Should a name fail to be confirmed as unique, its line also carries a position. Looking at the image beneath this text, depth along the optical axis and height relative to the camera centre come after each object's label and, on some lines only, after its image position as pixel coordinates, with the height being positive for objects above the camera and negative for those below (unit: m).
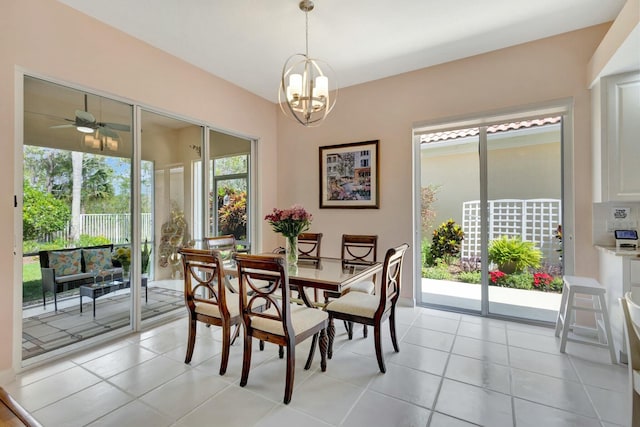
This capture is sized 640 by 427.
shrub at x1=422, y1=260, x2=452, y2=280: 3.77 -0.76
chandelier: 2.44 +1.05
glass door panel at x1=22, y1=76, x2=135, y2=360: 2.39 +0.06
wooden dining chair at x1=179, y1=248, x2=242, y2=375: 2.18 -0.72
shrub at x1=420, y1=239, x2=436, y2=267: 3.84 -0.53
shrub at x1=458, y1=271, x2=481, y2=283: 3.56 -0.78
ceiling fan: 2.66 +0.87
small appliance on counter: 2.57 -0.24
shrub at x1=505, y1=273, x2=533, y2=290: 3.32 -0.77
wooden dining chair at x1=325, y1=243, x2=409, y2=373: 2.24 -0.74
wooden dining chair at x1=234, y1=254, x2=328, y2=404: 1.88 -0.75
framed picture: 4.00 +0.56
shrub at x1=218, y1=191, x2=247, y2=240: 4.12 -0.02
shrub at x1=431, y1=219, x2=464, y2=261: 3.67 -0.34
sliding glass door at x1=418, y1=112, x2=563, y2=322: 3.21 -0.05
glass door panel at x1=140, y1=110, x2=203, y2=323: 3.22 +0.19
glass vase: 2.82 -0.34
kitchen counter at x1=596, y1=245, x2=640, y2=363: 2.29 -0.53
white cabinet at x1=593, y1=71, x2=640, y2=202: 2.47 +0.66
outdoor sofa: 2.50 -0.48
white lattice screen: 3.19 -0.09
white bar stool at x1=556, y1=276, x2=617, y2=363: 2.44 -0.82
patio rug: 2.43 -1.02
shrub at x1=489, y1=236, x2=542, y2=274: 3.29 -0.47
